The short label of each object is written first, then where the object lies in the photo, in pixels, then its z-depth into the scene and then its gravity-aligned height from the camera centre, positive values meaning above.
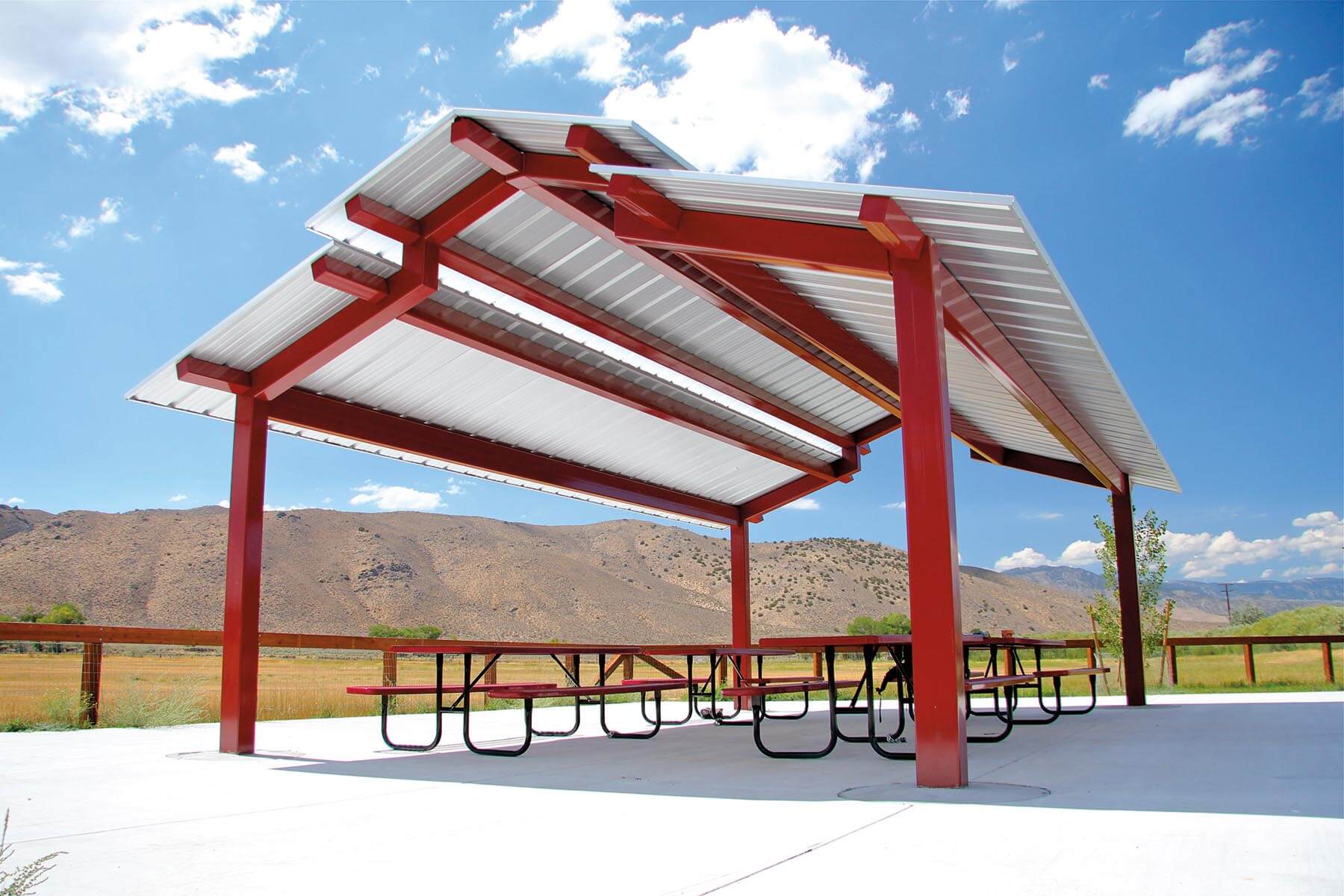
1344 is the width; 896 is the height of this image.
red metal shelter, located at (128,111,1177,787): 4.69 +1.95
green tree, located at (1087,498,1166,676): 13.56 +0.22
